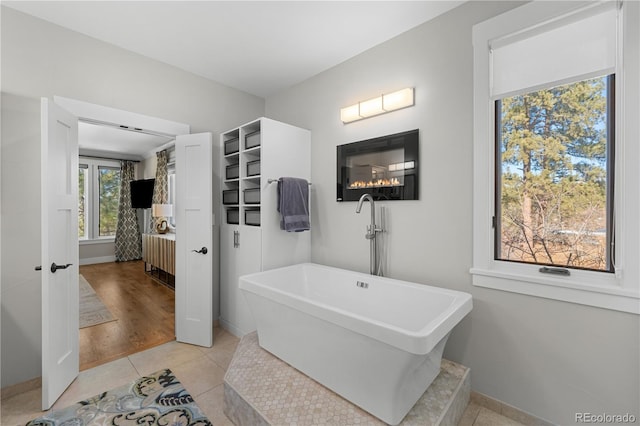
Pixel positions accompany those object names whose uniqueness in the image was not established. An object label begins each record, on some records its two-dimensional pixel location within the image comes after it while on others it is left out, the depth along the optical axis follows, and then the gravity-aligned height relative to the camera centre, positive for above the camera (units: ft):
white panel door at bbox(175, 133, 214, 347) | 8.80 -0.97
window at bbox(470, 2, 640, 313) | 4.66 +1.14
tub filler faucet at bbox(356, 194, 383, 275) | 7.68 -0.76
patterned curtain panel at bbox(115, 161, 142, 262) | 21.11 -1.21
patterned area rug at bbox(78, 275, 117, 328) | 10.36 -4.10
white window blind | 4.91 +3.09
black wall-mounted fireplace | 7.30 +1.23
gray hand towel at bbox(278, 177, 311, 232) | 8.63 +0.17
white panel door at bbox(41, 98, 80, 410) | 5.81 -0.94
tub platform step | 4.69 -3.48
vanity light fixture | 7.29 +2.96
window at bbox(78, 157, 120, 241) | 20.16 +0.94
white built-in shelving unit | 8.63 +0.15
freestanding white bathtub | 4.30 -2.33
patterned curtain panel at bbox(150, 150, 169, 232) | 18.65 +2.04
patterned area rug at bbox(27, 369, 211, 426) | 5.60 -4.25
